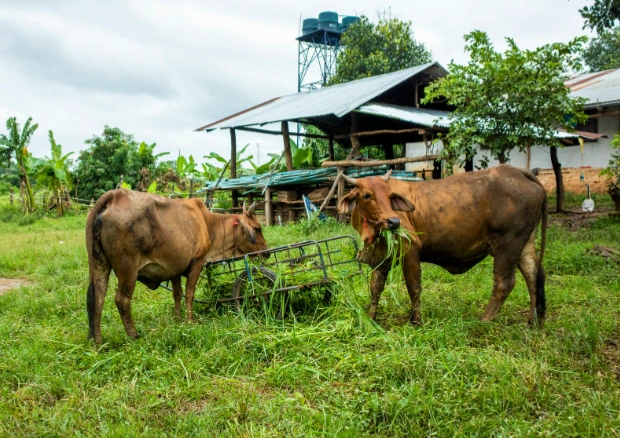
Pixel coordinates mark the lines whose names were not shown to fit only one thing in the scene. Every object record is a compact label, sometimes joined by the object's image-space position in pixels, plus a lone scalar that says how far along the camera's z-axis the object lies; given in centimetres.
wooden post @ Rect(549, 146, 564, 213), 1398
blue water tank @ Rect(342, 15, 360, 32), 3213
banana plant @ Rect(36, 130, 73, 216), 2078
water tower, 3045
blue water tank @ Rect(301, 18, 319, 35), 3206
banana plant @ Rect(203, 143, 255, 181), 1940
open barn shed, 1305
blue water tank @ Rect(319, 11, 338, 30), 3111
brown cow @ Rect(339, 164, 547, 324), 505
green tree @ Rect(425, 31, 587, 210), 948
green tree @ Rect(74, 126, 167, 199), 2273
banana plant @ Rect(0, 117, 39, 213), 1966
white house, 1620
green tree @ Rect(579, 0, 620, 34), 772
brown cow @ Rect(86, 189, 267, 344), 489
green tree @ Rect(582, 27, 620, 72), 2662
